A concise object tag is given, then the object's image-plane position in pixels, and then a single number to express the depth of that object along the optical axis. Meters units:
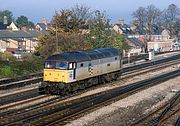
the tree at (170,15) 155.88
